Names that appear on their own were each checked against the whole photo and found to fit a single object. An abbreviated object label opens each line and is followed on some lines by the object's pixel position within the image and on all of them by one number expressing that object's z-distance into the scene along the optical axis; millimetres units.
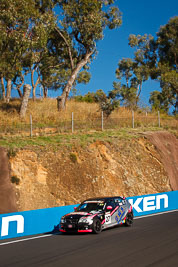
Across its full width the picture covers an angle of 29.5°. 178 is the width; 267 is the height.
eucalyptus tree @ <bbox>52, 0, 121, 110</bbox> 37312
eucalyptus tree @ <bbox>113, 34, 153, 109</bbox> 54188
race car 13664
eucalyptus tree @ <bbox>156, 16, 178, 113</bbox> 46781
